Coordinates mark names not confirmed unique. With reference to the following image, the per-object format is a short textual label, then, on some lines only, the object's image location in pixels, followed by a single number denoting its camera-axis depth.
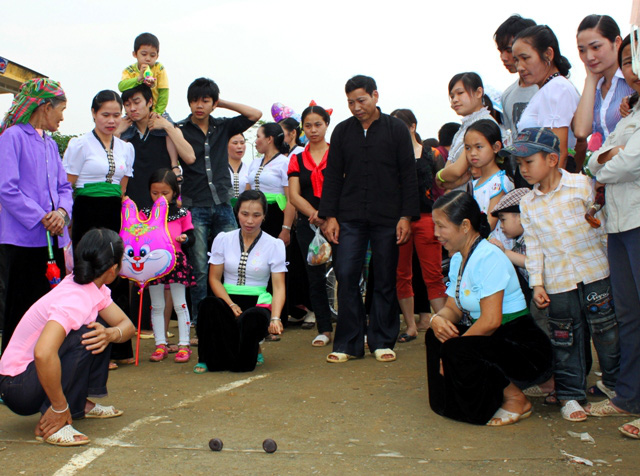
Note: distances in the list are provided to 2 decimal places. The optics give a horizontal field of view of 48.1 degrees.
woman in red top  6.62
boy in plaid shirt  4.10
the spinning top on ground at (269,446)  3.52
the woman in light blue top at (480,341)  4.02
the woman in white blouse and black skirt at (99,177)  5.66
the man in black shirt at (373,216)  5.74
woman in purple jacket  4.84
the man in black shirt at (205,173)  6.75
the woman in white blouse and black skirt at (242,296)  5.35
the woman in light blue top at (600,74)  4.53
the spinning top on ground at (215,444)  3.55
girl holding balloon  5.91
